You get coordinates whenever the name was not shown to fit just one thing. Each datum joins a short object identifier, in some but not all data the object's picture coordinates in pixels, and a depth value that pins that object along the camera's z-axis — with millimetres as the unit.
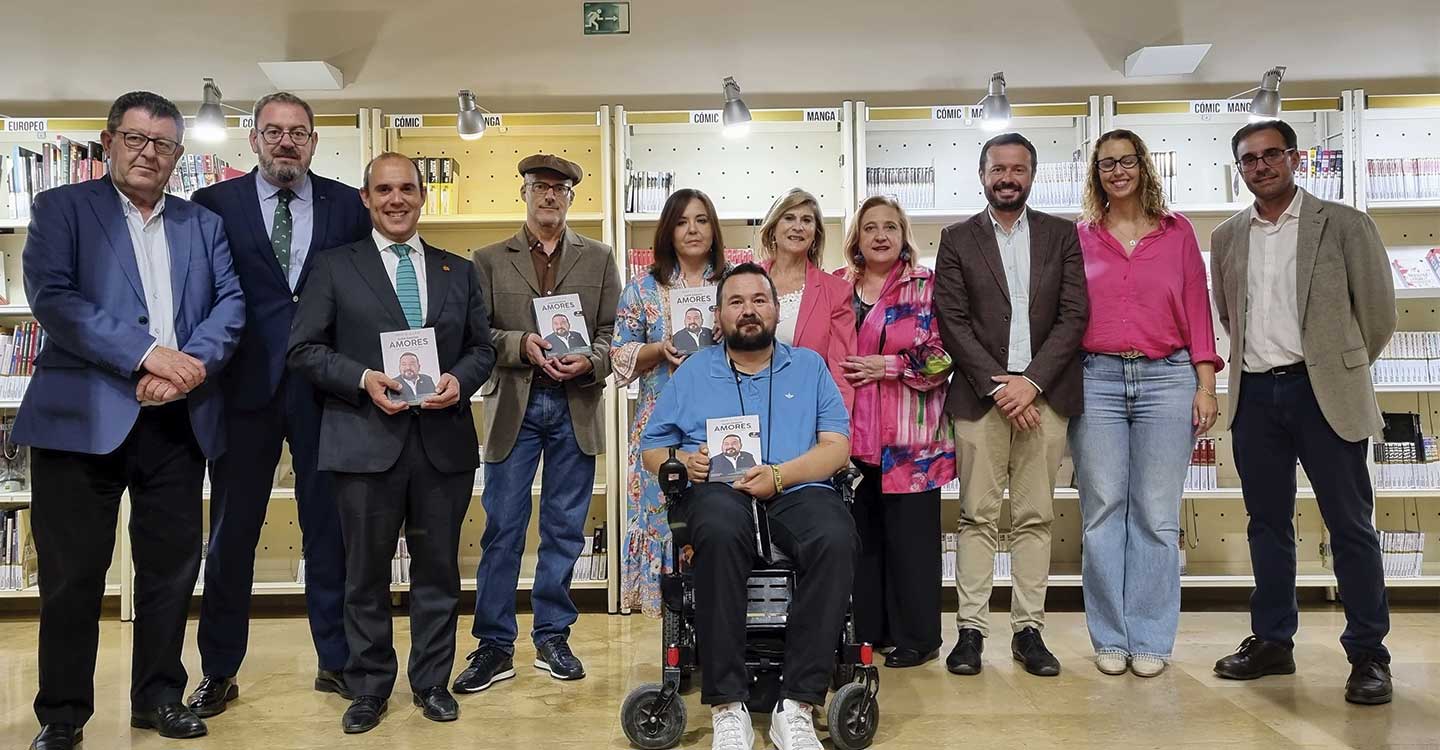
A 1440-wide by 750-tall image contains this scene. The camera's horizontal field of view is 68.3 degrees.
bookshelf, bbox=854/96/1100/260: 5188
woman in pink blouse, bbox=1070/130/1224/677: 3672
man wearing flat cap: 3709
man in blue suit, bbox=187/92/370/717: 3336
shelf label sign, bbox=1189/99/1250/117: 5086
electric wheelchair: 2906
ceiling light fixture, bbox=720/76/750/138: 4918
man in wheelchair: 2822
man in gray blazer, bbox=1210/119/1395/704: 3486
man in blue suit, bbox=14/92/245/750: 2926
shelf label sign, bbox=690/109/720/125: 5156
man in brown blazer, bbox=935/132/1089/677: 3678
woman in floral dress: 3592
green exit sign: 4219
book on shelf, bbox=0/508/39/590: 5055
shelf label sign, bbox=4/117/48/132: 5152
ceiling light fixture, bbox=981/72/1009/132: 4953
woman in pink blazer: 3714
